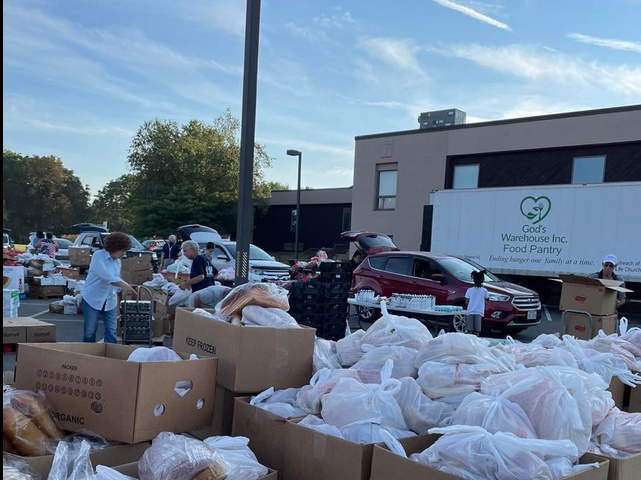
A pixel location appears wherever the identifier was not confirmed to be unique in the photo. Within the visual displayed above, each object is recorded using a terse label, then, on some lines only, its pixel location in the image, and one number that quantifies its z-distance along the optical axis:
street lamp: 23.75
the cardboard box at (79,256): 16.39
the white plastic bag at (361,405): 2.39
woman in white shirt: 5.57
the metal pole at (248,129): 5.10
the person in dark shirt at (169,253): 14.00
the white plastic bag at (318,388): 2.67
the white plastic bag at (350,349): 3.31
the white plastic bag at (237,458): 2.06
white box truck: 12.79
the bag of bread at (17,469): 1.82
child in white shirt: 7.84
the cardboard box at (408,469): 1.87
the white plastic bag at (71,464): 1.91
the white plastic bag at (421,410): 2.51
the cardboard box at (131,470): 2.04
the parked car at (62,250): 20.25
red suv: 9.38
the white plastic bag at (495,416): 2.18
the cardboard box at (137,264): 11.19
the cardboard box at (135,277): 11.08
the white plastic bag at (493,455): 1.88
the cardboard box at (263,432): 2.50
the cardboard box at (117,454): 2.24
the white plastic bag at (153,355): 2.68
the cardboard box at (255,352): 2.94
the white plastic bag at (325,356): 3.21
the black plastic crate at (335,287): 7.74
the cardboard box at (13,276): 9.55
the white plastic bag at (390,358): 3.02
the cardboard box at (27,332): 4.02
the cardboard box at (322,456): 2.10
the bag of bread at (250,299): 3.35
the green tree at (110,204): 55.00
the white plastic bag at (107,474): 1.91
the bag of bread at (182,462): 1.95
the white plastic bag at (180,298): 8.04
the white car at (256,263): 11.84
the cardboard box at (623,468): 2.11
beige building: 17.33
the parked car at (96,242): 18.23
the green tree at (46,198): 48.41
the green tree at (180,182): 32.41
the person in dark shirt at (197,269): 7.43
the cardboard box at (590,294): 7.24
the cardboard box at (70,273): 13.38
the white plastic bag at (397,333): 3.28
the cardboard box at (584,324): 7.32
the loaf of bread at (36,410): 2.29
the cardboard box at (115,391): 2.36
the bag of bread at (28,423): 2.16
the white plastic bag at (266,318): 3.24
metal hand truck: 7.44
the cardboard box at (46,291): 12.70
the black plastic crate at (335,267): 7.75
